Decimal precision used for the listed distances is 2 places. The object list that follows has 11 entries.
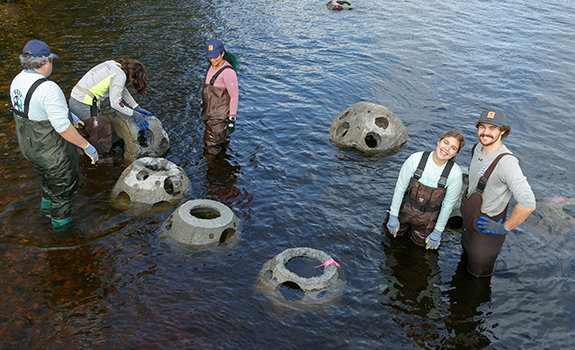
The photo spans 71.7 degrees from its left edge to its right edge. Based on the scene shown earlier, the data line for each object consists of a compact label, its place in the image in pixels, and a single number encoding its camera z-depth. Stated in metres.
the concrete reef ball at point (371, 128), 10.97
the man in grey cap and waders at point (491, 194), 5.75
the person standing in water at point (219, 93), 9.16
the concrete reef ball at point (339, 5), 25.23
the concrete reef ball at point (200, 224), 7.27
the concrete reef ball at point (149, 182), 8.20
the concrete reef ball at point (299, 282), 6.45
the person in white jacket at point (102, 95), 8.70
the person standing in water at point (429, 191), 6.59
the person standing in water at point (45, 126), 6.07
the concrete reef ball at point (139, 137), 9.64
